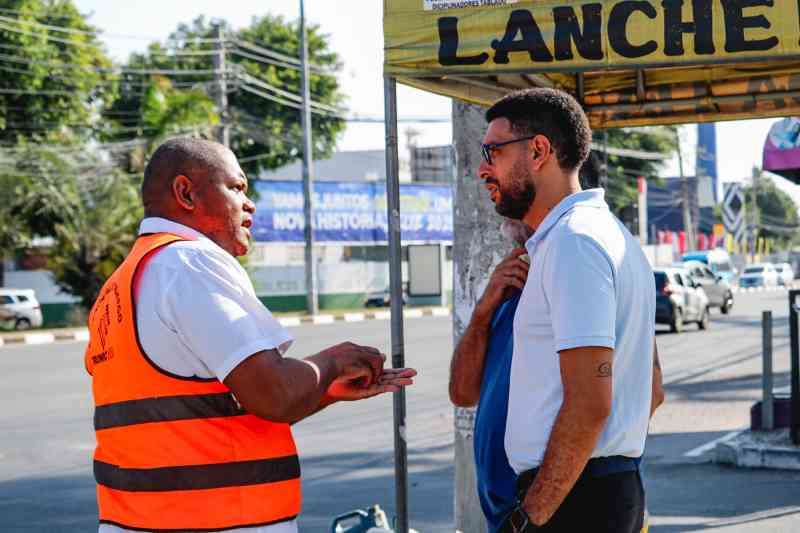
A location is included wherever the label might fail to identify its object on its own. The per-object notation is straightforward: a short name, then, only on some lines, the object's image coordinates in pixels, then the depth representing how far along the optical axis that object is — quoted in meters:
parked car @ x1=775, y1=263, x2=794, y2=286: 65.88
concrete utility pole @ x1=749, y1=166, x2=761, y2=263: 79.59
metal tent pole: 4.33
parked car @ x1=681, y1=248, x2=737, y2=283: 45.17
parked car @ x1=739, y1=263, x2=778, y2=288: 60.94
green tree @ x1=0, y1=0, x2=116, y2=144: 36.56
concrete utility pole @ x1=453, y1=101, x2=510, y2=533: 5.36
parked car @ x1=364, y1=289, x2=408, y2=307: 39.54
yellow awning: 4.01
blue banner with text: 37.56
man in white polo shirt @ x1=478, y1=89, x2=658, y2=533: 2.66
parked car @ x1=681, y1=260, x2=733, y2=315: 31.31
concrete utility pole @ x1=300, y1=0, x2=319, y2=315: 33.00
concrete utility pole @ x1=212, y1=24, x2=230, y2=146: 35.62
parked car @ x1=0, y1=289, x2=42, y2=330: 30.30
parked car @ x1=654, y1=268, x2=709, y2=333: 23.71
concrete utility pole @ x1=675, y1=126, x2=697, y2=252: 63.72
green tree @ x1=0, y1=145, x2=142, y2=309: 30.88
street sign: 61.06
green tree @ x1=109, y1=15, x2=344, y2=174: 48.34
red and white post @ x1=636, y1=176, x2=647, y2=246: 59.22
